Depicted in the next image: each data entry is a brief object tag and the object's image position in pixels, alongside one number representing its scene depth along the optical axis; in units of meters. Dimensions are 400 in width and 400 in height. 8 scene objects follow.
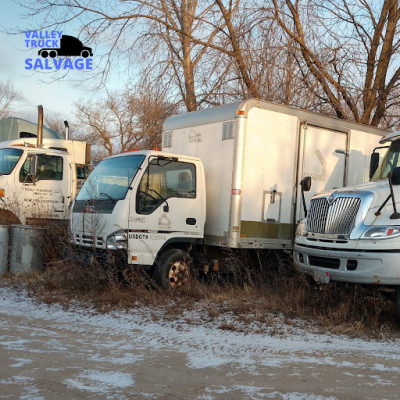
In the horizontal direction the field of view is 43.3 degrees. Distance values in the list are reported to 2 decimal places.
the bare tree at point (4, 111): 42.11
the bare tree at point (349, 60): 13.65
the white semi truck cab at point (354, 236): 5.81
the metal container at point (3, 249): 9.49
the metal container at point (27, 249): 9.39
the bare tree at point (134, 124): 16.28
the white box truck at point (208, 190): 7.82
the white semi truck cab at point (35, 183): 11.19
